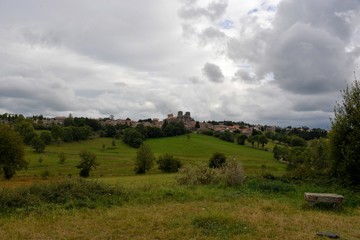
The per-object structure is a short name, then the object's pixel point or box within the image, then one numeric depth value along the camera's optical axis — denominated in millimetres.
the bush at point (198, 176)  24469
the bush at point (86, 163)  63062
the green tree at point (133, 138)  108562
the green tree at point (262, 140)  114012
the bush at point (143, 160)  66750
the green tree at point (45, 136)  103331
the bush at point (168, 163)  69250
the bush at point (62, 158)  77812
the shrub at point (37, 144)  90562
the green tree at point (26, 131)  97500
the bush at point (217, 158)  62112
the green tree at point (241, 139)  119538
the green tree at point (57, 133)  108312
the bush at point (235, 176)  20156
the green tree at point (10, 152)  47844
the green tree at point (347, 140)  19141
